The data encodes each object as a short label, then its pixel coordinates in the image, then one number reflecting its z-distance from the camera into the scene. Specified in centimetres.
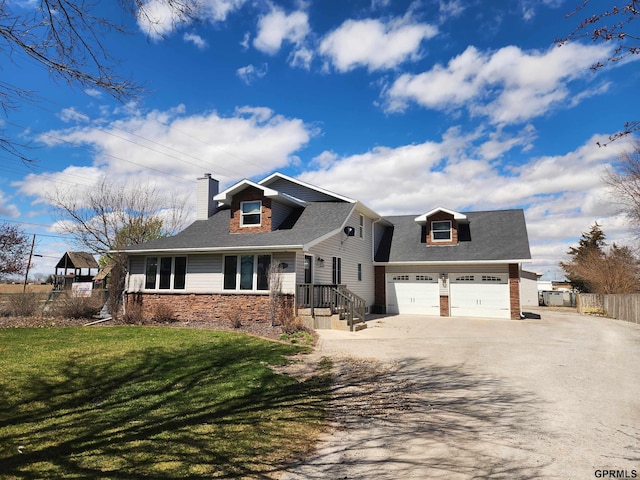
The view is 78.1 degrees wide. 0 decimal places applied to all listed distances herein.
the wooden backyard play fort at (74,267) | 3819
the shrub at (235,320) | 1395
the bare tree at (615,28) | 347
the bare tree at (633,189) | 2030
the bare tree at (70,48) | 407
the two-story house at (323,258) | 1554
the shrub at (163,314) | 1537
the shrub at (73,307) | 1518
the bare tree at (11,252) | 2708
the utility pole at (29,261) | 3113
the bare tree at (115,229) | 2619
